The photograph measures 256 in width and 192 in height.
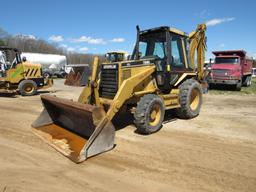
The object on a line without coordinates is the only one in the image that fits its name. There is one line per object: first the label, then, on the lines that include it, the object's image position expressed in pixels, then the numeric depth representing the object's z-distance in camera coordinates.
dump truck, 15.27
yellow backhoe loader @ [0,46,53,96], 11.98
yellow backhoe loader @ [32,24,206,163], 4.44
